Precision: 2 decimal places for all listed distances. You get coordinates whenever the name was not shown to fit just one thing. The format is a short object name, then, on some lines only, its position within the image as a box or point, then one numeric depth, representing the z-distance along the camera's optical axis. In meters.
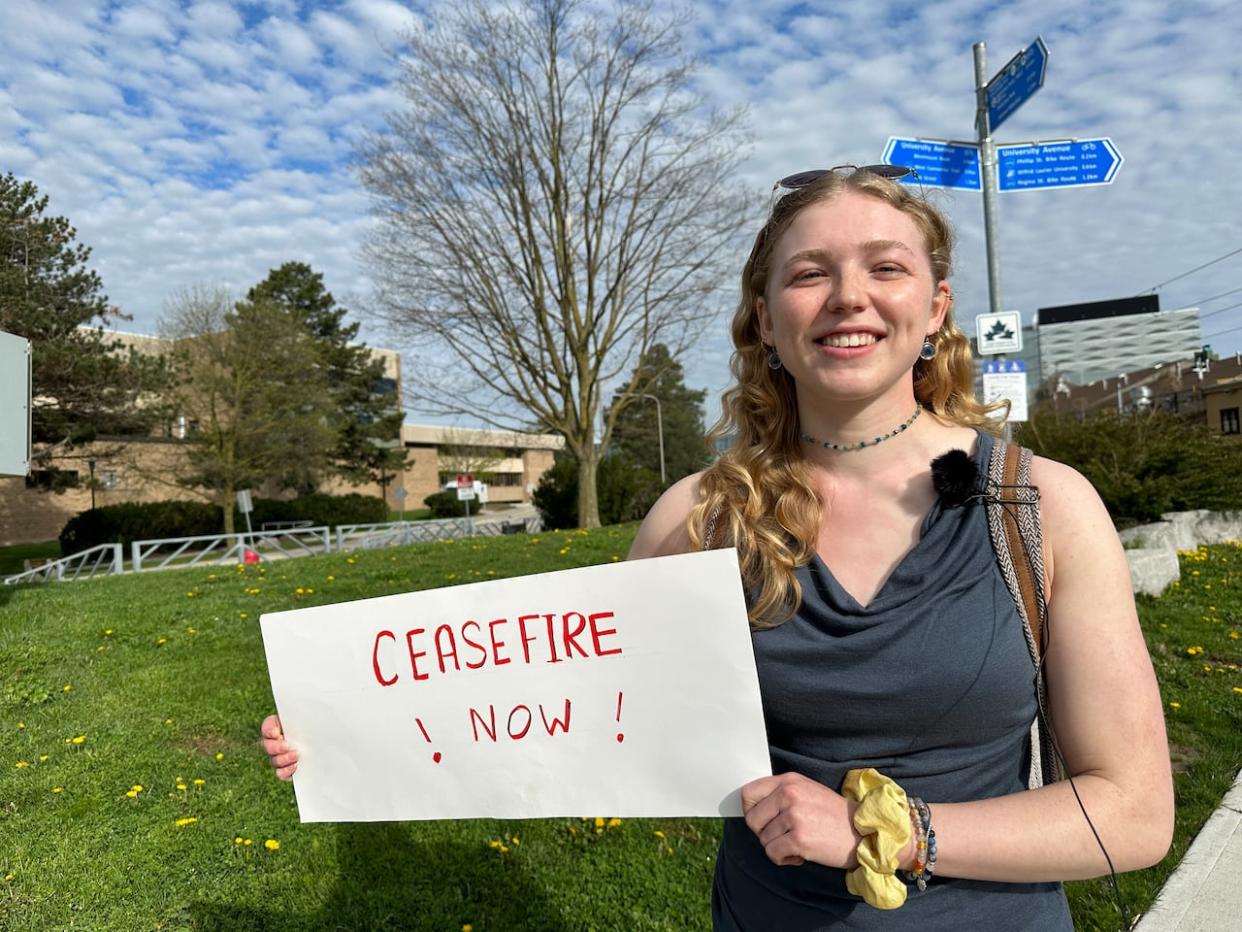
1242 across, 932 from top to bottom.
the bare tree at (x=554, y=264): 17.78
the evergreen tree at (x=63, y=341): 22.23
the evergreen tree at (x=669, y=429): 62.56
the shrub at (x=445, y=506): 54.38
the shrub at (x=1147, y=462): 9.94
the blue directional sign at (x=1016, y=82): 7.02
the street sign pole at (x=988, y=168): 7.74
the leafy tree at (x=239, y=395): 29.20
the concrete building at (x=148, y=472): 29.25
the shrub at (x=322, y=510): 39.84
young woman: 1.19
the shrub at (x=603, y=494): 24.33
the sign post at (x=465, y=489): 37.33
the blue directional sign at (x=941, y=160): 7.11
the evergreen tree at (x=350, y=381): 50.34
